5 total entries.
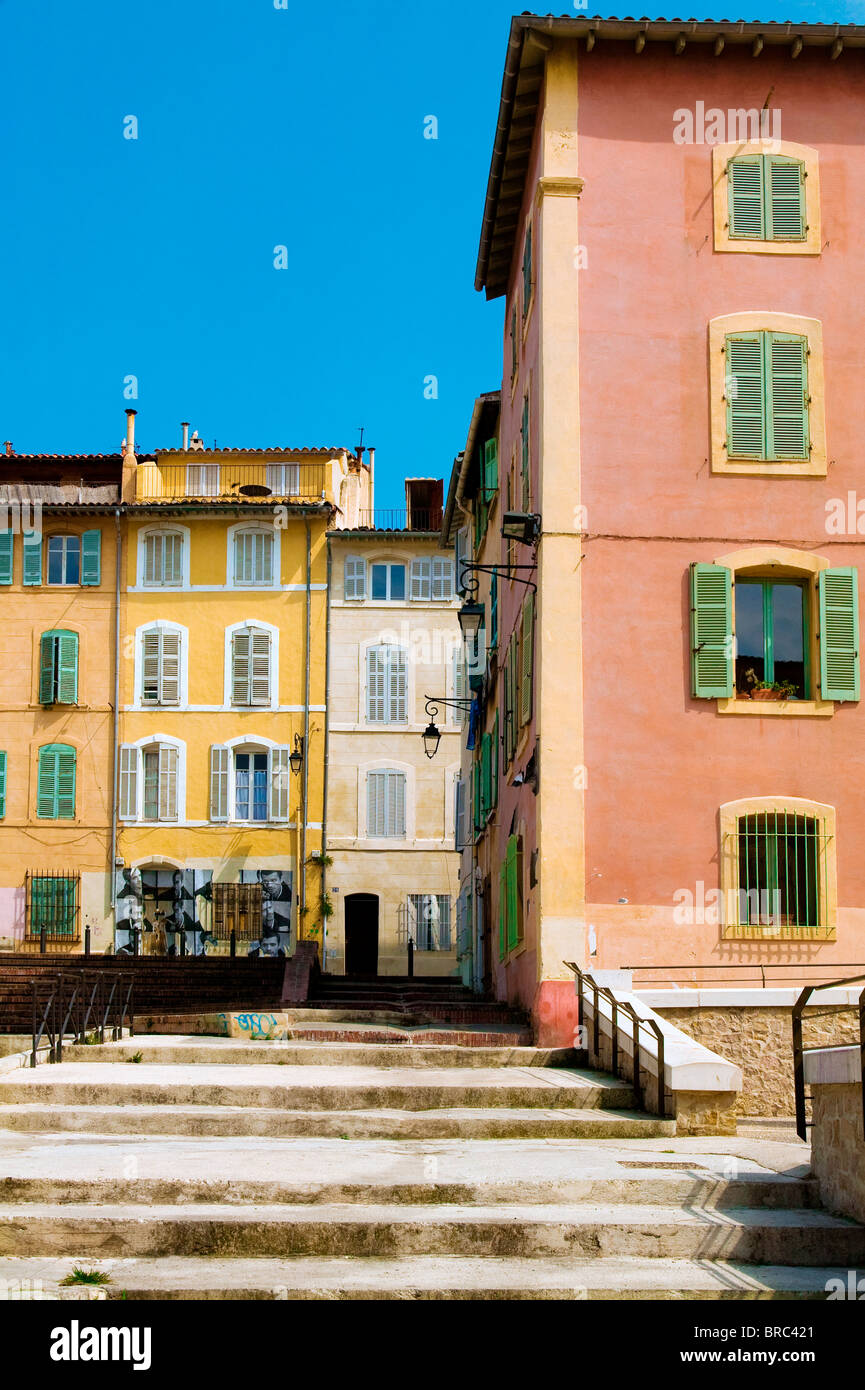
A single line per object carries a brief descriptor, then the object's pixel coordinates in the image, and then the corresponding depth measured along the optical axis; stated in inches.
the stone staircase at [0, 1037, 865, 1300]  299.6
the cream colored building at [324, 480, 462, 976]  1615.4
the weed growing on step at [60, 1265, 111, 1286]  287.6
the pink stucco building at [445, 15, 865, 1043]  661.3
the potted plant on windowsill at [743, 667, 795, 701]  681.0
